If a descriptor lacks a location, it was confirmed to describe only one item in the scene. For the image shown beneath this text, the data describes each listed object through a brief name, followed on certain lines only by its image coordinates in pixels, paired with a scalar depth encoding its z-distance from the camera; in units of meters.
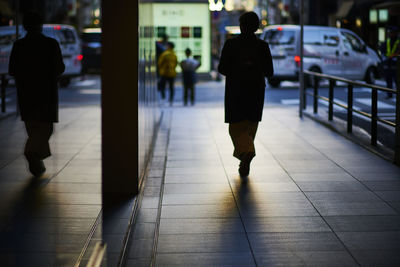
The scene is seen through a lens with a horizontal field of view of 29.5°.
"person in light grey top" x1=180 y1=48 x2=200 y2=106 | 18.50
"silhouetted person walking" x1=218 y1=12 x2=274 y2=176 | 8.14
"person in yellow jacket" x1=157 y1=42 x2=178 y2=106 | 18.86
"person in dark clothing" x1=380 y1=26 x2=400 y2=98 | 17.16
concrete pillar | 6.92
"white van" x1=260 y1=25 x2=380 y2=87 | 23.81
